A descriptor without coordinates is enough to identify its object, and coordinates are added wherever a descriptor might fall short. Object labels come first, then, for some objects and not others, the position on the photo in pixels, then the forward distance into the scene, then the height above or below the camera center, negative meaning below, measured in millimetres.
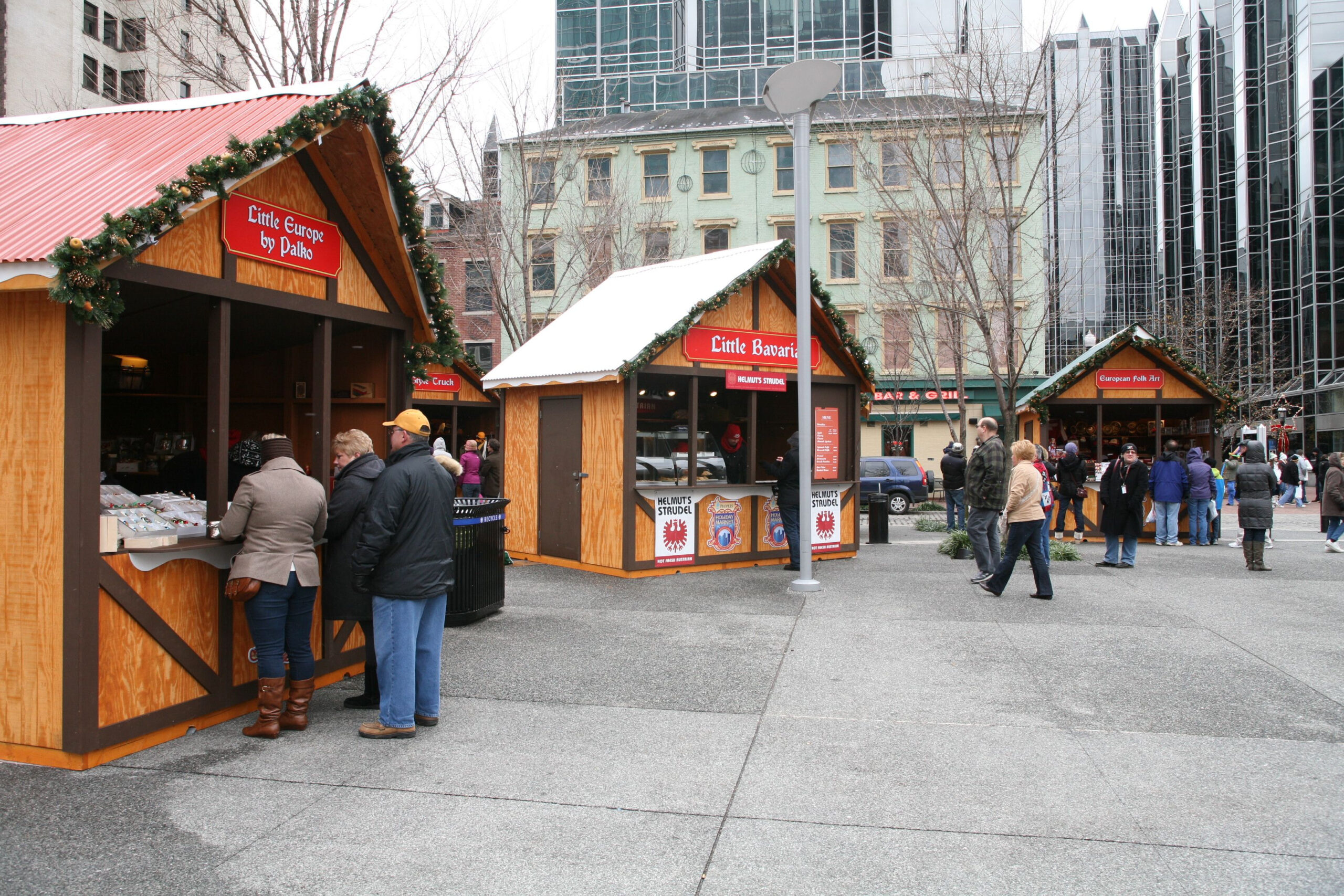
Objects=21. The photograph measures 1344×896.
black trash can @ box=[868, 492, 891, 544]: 16266 -922
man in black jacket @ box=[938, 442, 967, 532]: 17141 -210
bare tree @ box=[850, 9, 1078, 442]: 13859 +4877
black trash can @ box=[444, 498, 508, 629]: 8438 -845
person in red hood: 13023 +220
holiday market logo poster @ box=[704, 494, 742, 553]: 12391 -737
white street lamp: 10383 +2578
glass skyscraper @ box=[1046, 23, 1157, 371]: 52750 +14951
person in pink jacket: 15328 -27
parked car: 23406 -303
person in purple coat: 15492 -466
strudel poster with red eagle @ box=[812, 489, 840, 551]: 13352 -739
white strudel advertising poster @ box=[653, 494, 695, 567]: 11812 -766
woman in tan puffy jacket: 10031 -574
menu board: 13289 +336
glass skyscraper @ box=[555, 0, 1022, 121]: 40812 +21267
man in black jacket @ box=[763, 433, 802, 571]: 11524 -251
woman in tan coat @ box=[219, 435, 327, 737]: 5262 -556
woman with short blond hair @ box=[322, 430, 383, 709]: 5598 -296
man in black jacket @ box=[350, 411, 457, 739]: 5242 -526
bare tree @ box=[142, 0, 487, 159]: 13008 +6139
